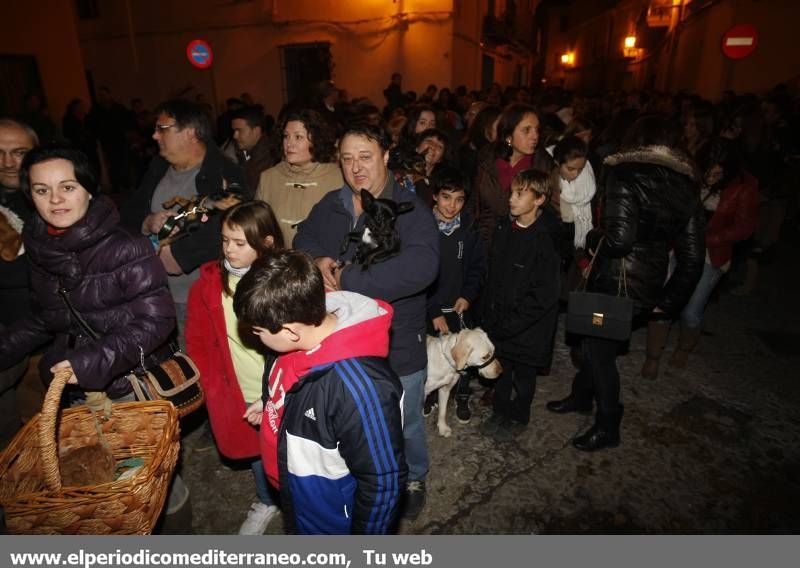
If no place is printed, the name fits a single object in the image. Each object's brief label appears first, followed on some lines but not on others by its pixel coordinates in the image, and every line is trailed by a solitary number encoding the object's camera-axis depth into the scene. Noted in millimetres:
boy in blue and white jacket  1607
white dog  3215
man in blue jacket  2186
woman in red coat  4121
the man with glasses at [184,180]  2922
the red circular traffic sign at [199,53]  13789
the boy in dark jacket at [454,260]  3449
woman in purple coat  2143
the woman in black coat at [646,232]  2883
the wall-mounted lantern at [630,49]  26859
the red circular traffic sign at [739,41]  11750
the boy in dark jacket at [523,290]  3277
